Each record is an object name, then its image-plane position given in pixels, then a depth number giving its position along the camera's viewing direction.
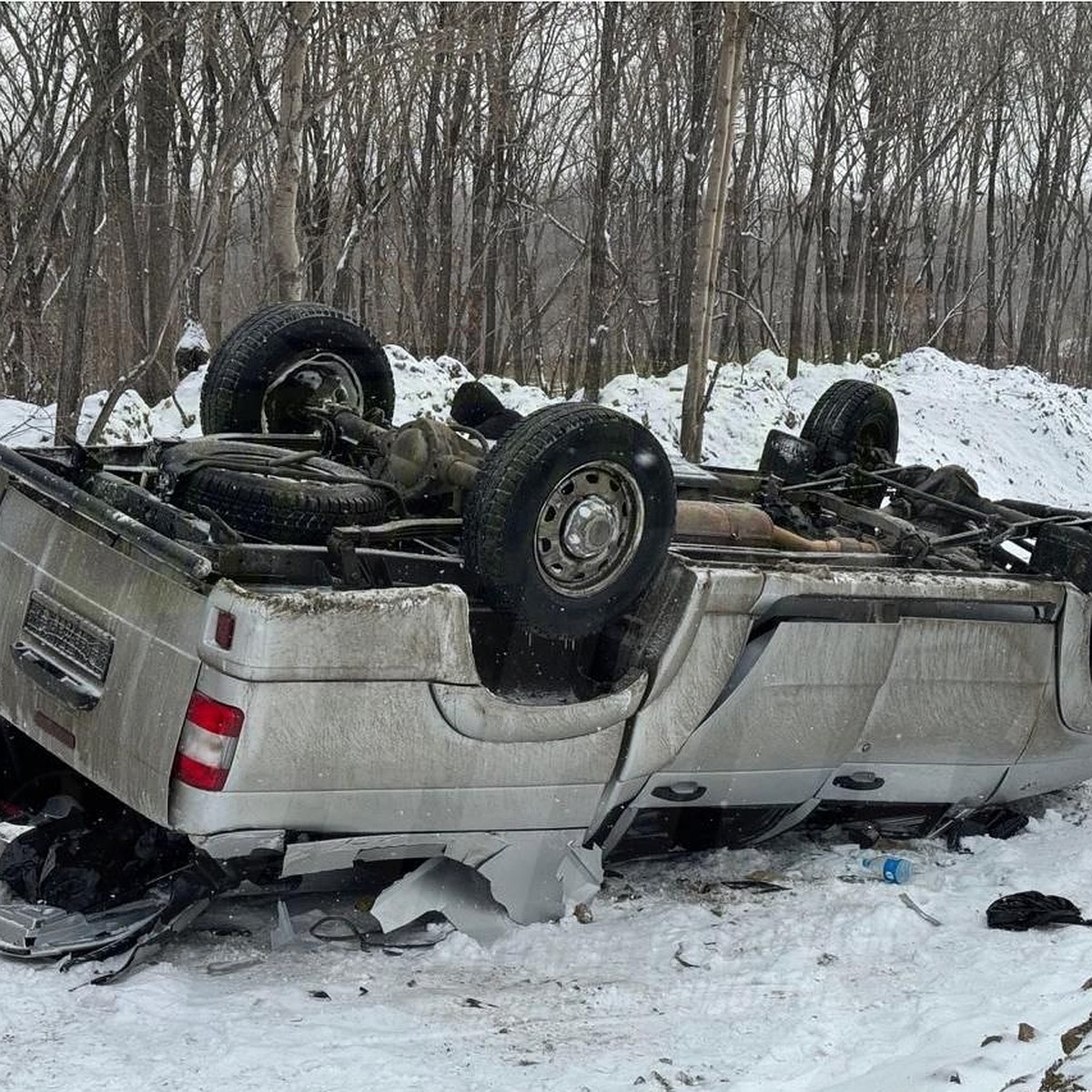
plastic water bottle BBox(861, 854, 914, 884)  4.41
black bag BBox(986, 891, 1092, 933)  4.07
